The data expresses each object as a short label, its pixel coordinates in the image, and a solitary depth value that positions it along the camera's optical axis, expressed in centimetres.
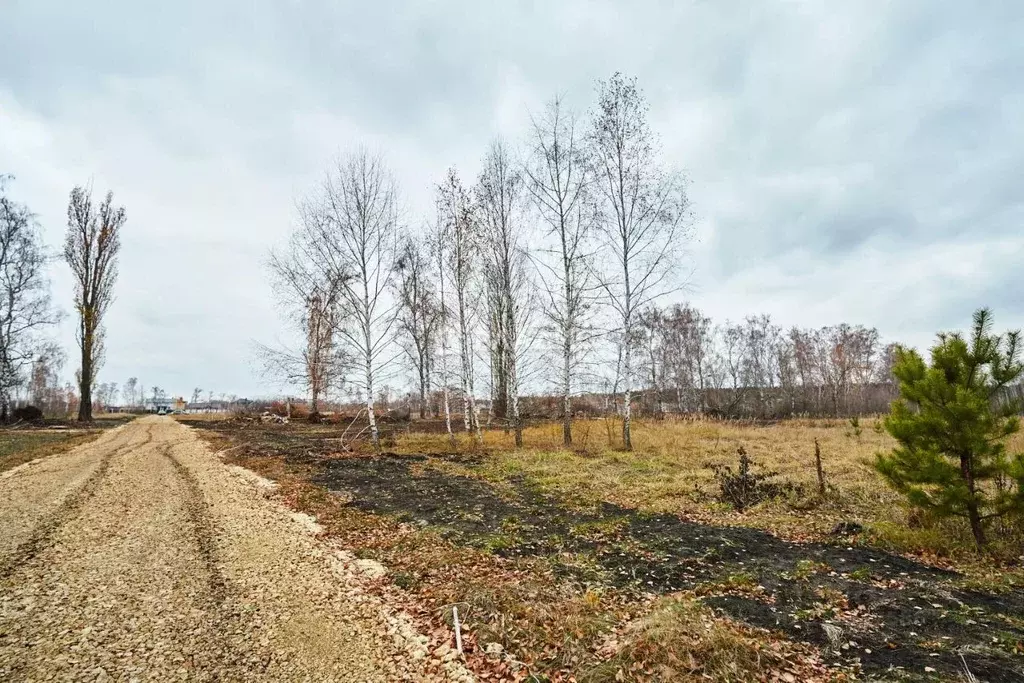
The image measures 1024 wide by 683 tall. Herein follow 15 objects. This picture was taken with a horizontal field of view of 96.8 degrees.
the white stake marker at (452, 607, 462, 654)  423
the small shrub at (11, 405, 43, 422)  2716
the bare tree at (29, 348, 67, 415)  5728
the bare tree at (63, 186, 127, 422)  3011
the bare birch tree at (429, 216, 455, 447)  1859
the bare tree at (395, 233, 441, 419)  2380
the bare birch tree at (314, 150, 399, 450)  1703
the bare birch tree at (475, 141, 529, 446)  1878
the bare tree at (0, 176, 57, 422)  2597
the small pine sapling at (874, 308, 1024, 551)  611
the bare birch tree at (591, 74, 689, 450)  1633
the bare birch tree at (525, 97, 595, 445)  1722
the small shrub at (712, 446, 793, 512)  909
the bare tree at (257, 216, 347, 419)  1762
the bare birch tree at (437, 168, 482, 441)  1908
